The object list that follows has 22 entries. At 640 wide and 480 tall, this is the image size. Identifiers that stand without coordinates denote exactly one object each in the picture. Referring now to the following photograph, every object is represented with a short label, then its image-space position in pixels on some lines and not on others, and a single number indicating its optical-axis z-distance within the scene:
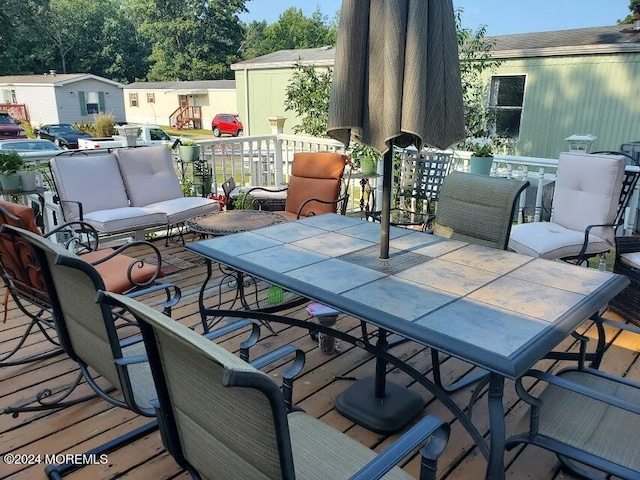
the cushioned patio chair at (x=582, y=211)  3.56
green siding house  8.80
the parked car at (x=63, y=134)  18.95
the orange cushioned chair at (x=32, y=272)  2.59
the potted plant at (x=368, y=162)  5.46
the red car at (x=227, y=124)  25.47
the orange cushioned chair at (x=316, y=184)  4.62
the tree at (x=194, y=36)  36.91
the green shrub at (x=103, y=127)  19.62
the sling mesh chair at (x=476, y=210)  2.76
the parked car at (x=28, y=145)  13.77
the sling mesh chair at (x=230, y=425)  1.06
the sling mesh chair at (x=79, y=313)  1.77
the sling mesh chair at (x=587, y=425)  1.57
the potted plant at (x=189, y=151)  5.59
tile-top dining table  1.54
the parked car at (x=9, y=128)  18.46
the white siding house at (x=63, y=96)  27.73
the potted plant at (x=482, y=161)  4.91
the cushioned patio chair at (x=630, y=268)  3.30
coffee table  3.58
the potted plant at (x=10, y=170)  4.38
